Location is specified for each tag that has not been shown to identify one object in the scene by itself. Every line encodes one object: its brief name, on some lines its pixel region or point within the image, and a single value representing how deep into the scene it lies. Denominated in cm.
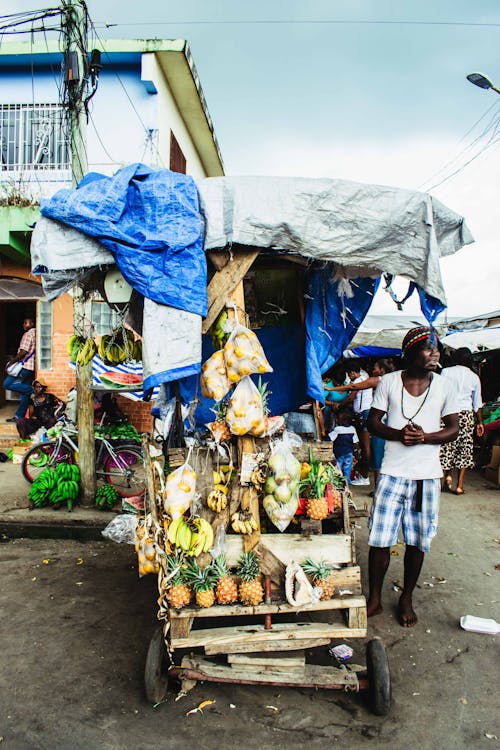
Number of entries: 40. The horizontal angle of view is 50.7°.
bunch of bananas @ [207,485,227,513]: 310
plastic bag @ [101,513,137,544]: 502
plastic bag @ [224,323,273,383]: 313
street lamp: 952
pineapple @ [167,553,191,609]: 297
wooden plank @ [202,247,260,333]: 334
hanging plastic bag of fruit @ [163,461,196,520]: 297
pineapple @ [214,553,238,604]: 300
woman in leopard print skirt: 684
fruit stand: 294
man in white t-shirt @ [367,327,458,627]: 363
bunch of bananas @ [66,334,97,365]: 496
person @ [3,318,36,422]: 1036
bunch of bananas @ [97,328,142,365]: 435
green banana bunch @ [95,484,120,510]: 669
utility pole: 658
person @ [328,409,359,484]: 722
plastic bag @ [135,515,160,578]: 334
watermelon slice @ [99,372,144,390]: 739
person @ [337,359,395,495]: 716
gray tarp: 316
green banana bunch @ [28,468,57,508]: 666
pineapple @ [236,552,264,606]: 300
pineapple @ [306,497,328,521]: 321
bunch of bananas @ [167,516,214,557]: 303
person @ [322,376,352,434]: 752
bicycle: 754
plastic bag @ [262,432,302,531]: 304
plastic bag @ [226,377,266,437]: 310
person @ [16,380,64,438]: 988
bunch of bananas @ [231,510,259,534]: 308
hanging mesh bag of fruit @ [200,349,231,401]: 326
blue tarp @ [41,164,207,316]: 297
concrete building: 1038
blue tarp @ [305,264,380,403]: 465
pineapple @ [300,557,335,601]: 304
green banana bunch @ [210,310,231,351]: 338
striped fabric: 746
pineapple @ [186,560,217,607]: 297
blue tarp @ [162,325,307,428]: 505
